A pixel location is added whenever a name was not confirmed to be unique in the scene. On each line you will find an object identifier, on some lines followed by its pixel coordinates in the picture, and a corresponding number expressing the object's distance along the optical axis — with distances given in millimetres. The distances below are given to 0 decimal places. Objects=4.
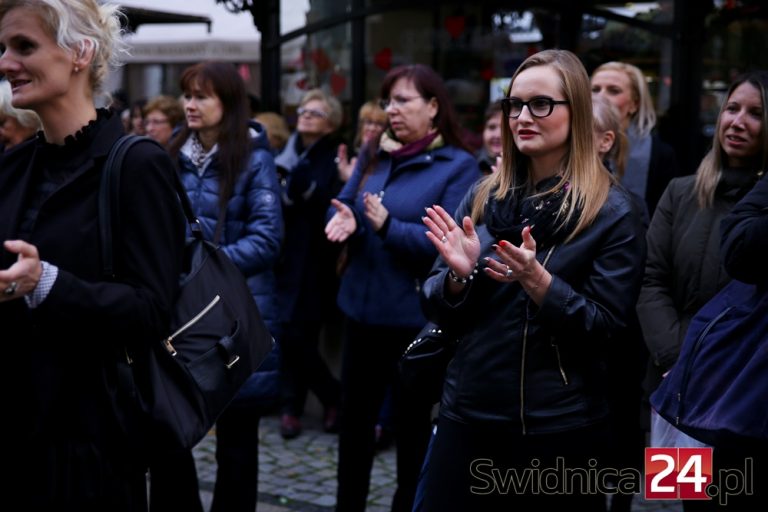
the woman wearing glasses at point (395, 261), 4328
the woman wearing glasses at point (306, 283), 6477
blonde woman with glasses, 2898
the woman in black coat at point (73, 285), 2363
